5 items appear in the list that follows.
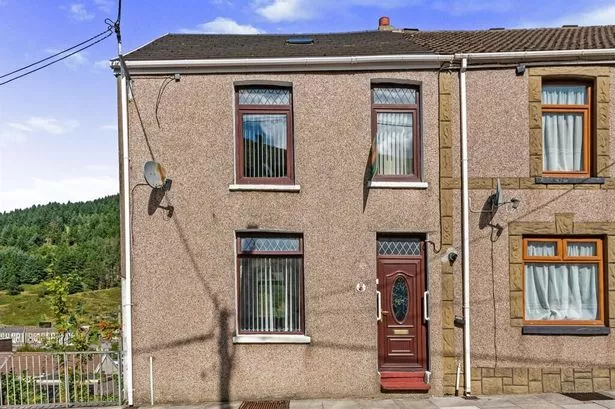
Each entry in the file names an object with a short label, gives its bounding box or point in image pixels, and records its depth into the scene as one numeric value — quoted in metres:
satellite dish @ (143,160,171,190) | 7.25
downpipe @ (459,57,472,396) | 7.36
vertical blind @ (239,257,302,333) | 7.64
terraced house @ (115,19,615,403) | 7.39
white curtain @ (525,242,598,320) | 7.58
